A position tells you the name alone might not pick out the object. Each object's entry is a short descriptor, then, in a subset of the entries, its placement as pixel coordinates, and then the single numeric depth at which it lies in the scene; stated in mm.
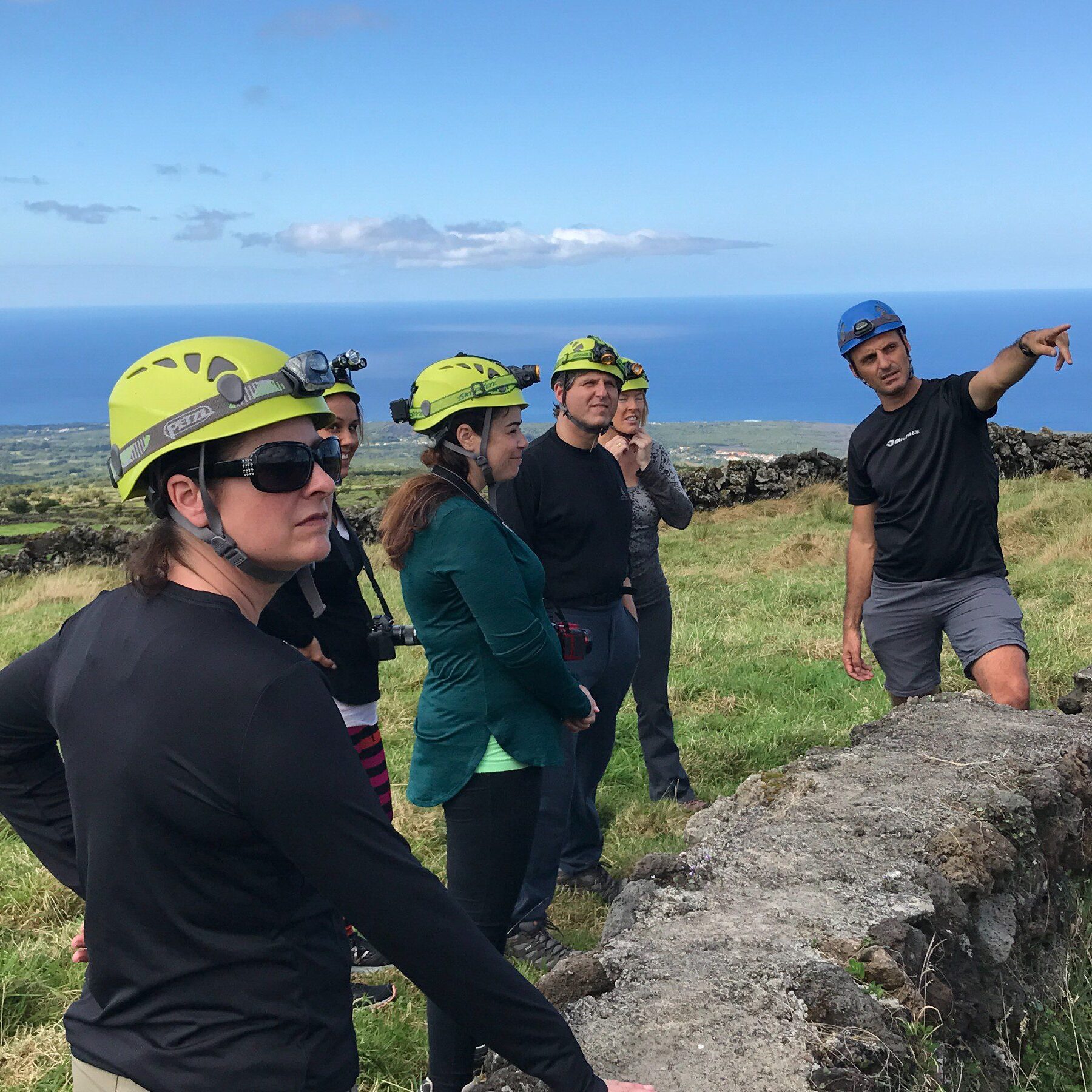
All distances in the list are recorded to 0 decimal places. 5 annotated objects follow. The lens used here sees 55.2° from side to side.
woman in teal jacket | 3113
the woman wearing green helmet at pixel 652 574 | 5648
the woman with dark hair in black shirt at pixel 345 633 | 3980
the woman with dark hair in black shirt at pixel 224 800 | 1530
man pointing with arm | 4953
